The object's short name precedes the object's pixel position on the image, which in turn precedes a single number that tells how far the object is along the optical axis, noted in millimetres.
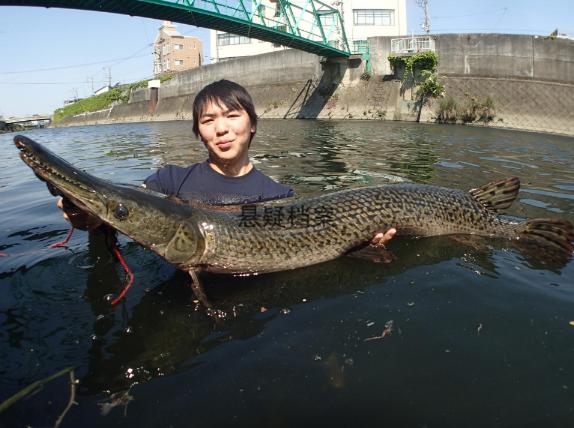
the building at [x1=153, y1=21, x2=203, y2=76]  82838
